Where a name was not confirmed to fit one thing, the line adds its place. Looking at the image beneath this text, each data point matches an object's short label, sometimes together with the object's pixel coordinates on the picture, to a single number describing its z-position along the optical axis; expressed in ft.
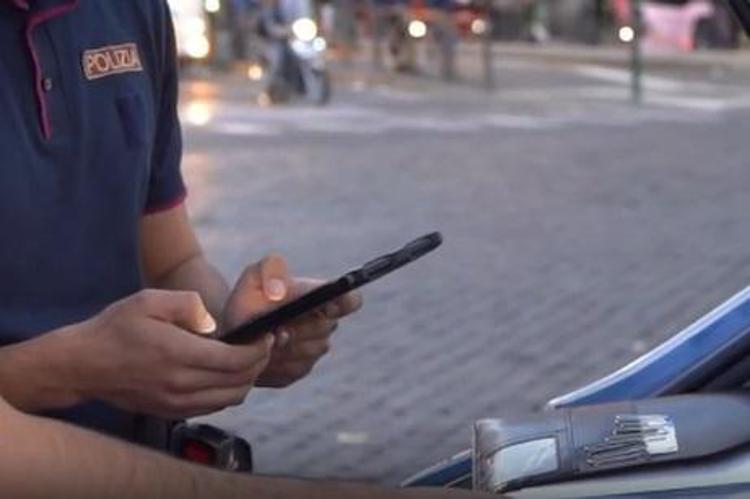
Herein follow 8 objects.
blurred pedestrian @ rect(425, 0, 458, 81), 93.20
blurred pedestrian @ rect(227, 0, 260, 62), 98.71
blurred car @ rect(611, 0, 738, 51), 120.78
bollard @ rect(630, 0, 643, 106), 77.39
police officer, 7.13
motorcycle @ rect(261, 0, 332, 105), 76.69
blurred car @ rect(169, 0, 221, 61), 91.04
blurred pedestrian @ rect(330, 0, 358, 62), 106.22
